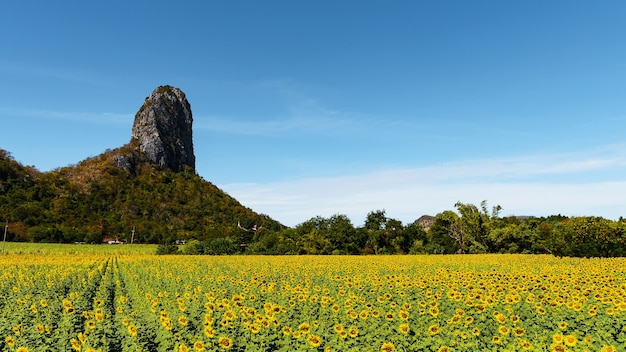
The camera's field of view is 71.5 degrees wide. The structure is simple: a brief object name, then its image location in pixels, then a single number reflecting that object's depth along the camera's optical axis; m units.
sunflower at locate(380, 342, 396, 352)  5.96
